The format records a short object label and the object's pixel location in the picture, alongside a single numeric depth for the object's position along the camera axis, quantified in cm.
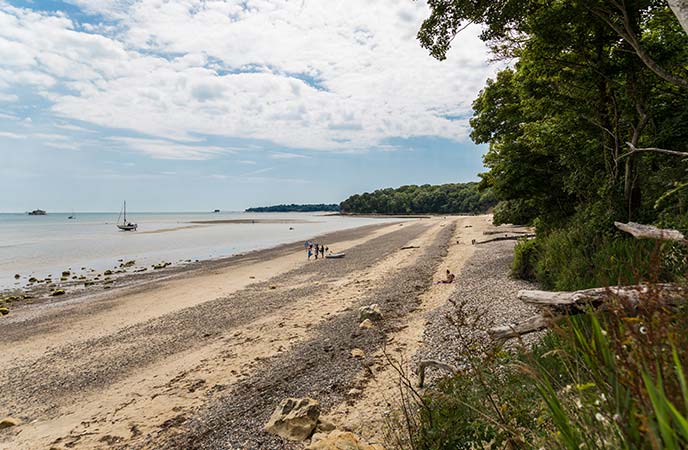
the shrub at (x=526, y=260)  1263
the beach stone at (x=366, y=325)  1005
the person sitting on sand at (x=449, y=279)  1485
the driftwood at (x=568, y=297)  314
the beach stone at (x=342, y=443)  440
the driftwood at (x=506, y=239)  2525
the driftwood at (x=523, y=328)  373
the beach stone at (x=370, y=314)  1062
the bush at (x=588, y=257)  550
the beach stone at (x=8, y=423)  689
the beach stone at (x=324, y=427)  535
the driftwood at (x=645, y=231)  400
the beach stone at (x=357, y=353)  809
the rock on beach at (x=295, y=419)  530
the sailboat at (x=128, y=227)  7947
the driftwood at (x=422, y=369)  466
